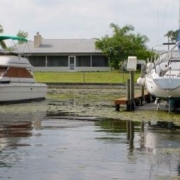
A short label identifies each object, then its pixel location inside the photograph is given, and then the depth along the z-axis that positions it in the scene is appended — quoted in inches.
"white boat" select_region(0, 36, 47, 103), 1202.3
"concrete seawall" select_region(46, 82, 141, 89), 1805.9
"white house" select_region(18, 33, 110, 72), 2805.1
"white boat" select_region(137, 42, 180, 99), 937.4
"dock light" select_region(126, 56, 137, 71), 1026.1
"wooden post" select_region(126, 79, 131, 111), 962.1
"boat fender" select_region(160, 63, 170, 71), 1012.3
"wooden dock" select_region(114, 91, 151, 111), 957.2
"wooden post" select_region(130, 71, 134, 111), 979.3
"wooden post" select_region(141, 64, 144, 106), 1123.3
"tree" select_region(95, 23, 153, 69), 2623.0
